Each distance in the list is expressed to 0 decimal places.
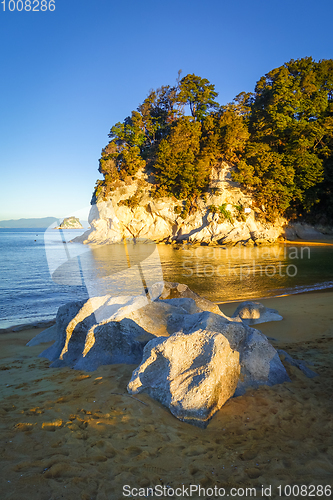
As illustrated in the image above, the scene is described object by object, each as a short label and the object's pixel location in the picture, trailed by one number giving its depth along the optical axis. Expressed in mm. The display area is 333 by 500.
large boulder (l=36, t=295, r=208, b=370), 4325
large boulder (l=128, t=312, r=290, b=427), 2975
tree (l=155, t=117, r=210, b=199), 38156
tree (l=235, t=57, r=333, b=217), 34656
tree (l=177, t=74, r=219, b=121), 44250
